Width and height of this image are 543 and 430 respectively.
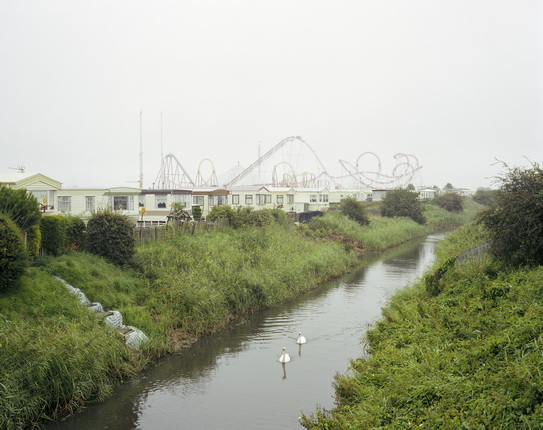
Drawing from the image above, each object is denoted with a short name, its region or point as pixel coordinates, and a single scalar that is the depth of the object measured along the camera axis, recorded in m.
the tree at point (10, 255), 13.79
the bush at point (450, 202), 80.74
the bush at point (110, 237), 20.06
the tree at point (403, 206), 64.50
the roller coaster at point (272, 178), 79.56
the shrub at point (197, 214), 35.22
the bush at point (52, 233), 18.31
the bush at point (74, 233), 19.97
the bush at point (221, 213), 31.80
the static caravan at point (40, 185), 27.83
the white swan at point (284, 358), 14.77
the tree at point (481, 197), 100.97
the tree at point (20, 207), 16.22
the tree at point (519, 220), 15.30
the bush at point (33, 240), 16.84
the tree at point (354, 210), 51.47
